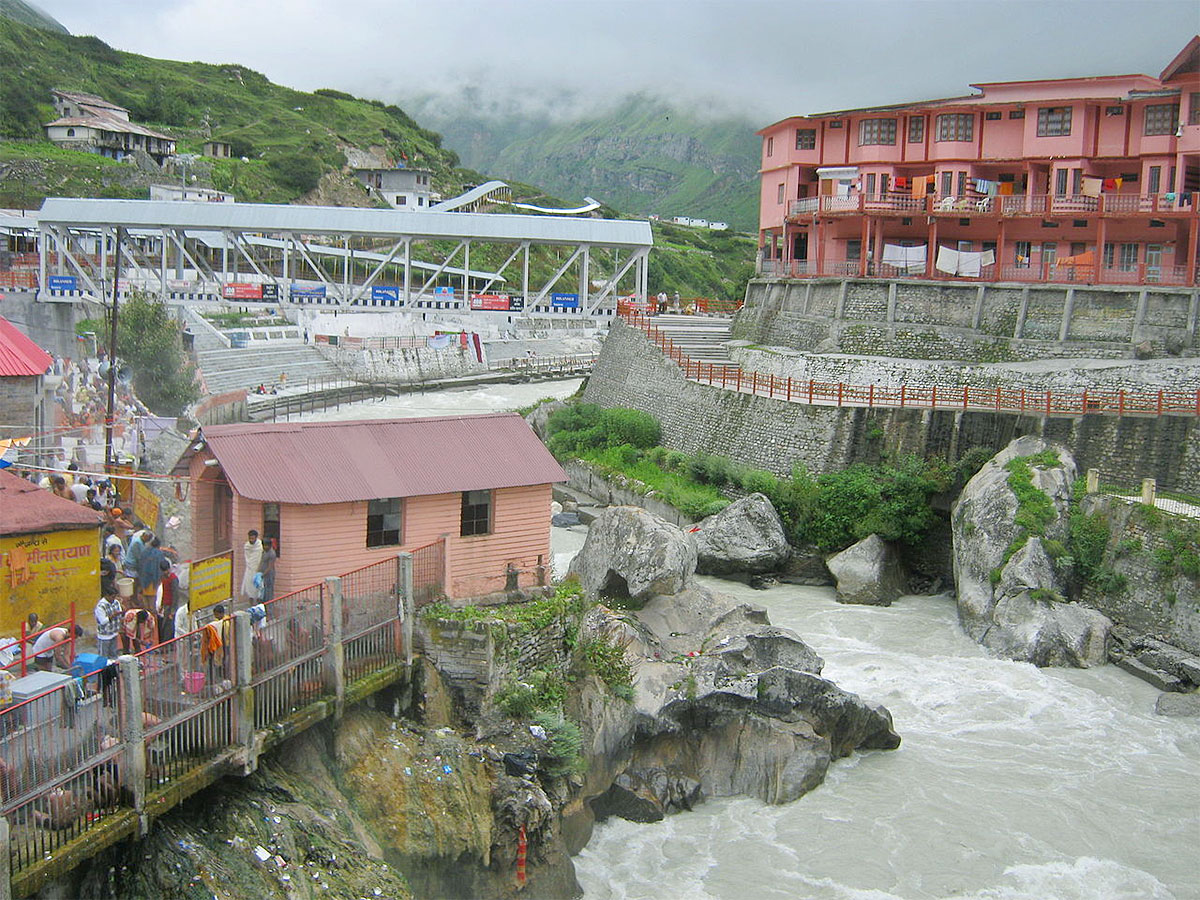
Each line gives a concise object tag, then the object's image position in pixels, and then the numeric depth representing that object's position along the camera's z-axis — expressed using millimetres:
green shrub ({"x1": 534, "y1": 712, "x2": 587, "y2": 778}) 14836
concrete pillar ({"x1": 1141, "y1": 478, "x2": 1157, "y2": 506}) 26202
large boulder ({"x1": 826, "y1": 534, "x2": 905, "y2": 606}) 28188
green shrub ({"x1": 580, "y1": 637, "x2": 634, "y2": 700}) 16828
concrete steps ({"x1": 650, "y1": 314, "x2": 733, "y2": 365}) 43531
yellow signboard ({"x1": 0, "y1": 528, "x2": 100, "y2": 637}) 13594
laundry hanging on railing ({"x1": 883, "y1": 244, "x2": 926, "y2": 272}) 42156
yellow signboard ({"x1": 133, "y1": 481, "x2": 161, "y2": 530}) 19062
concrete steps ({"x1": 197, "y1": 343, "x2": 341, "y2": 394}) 46906
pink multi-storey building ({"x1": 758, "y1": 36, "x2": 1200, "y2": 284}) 39094
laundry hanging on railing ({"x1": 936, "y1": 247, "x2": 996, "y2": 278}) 41188
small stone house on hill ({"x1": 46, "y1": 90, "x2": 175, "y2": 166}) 89500
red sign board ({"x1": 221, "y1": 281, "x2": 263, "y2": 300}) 56938
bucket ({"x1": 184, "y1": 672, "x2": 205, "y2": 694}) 11797
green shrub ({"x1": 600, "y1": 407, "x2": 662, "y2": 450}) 39562
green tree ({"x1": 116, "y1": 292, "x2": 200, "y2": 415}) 37781
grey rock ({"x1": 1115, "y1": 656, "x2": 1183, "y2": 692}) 22562
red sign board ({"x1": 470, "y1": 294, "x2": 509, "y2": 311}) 61188
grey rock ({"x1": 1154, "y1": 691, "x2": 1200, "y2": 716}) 21438
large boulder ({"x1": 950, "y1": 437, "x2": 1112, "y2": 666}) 24078
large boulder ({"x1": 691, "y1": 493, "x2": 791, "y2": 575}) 29469
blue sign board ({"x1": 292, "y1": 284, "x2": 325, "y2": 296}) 58888
